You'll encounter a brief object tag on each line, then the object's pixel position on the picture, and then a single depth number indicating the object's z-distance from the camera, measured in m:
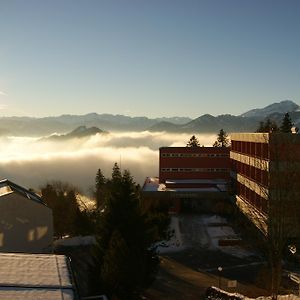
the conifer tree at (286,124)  86.62
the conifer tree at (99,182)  87.62
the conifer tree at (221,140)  111.25
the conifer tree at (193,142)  109.06
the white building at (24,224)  35.78
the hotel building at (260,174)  23.52
